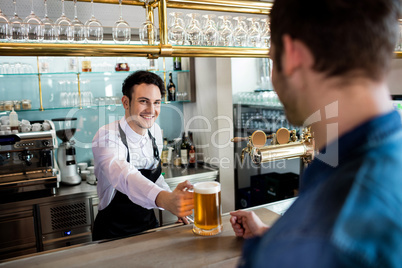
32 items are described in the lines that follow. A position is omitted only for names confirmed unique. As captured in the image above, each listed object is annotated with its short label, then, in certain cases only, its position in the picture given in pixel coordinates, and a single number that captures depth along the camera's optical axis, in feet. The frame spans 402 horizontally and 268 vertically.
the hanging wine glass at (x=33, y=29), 5.06
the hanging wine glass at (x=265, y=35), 6.78
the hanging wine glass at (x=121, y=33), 5.64
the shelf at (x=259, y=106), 11.75
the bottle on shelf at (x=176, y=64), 13.80
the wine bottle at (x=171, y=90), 13.55
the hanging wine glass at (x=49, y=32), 5.25
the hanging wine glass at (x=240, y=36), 6.51
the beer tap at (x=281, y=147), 5.24
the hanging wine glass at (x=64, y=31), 5.28
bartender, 7.04
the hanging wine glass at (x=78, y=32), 5.39
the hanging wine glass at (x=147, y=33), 5.63
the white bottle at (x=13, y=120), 10.26
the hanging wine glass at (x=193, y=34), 6.11
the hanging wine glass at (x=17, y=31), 5.04
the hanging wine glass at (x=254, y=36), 6.63
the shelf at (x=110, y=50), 4.83
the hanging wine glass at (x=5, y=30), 5.01
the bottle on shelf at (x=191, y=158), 13.14
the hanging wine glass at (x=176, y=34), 6.06
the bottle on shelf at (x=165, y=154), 13.28
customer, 1.46
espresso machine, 9.70
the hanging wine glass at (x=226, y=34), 6.41
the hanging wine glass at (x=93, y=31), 5.48
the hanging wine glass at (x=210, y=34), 6.23
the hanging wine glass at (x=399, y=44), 7.89
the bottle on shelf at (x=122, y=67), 12.59
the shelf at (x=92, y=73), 11.43
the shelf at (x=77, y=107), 11.39
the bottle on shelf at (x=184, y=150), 13.10
